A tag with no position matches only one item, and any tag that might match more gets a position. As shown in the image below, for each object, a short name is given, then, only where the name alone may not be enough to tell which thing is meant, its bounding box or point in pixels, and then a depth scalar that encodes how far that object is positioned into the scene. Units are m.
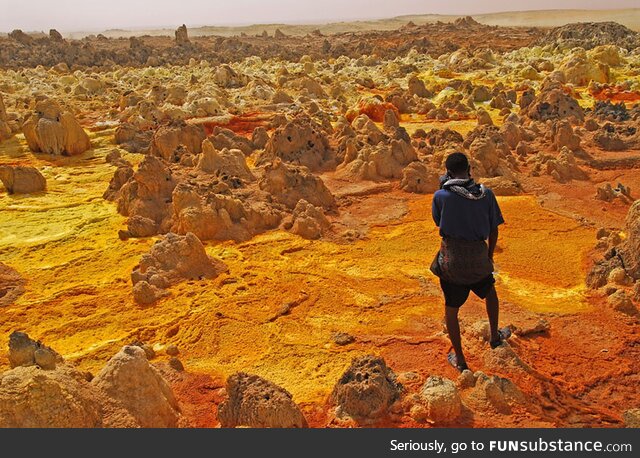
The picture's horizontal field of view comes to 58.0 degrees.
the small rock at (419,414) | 3.31
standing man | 3.57
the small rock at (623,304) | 4.74
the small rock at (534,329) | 4.44
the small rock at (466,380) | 3.64
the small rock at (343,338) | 4.47
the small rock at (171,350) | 4.40
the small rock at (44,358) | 3.39
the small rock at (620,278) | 5.18
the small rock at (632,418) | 3.17
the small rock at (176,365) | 4.12
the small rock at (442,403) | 3.28
